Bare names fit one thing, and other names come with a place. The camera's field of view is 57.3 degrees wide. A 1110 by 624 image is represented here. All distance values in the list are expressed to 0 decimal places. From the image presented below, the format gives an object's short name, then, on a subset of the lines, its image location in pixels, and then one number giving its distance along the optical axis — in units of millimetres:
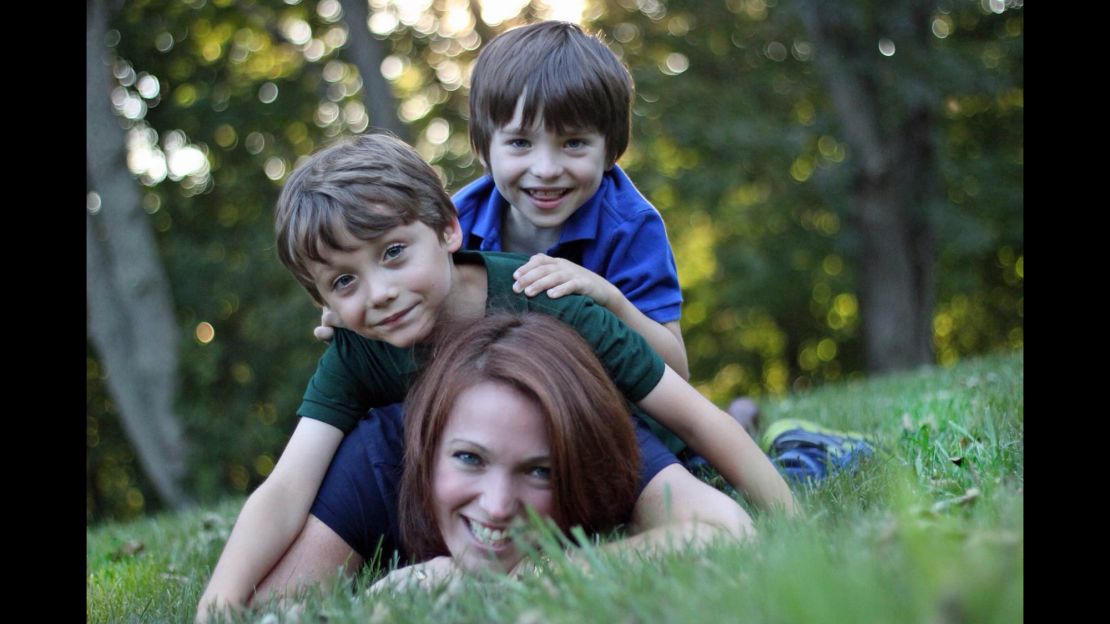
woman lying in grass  2725
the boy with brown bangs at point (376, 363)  3043
